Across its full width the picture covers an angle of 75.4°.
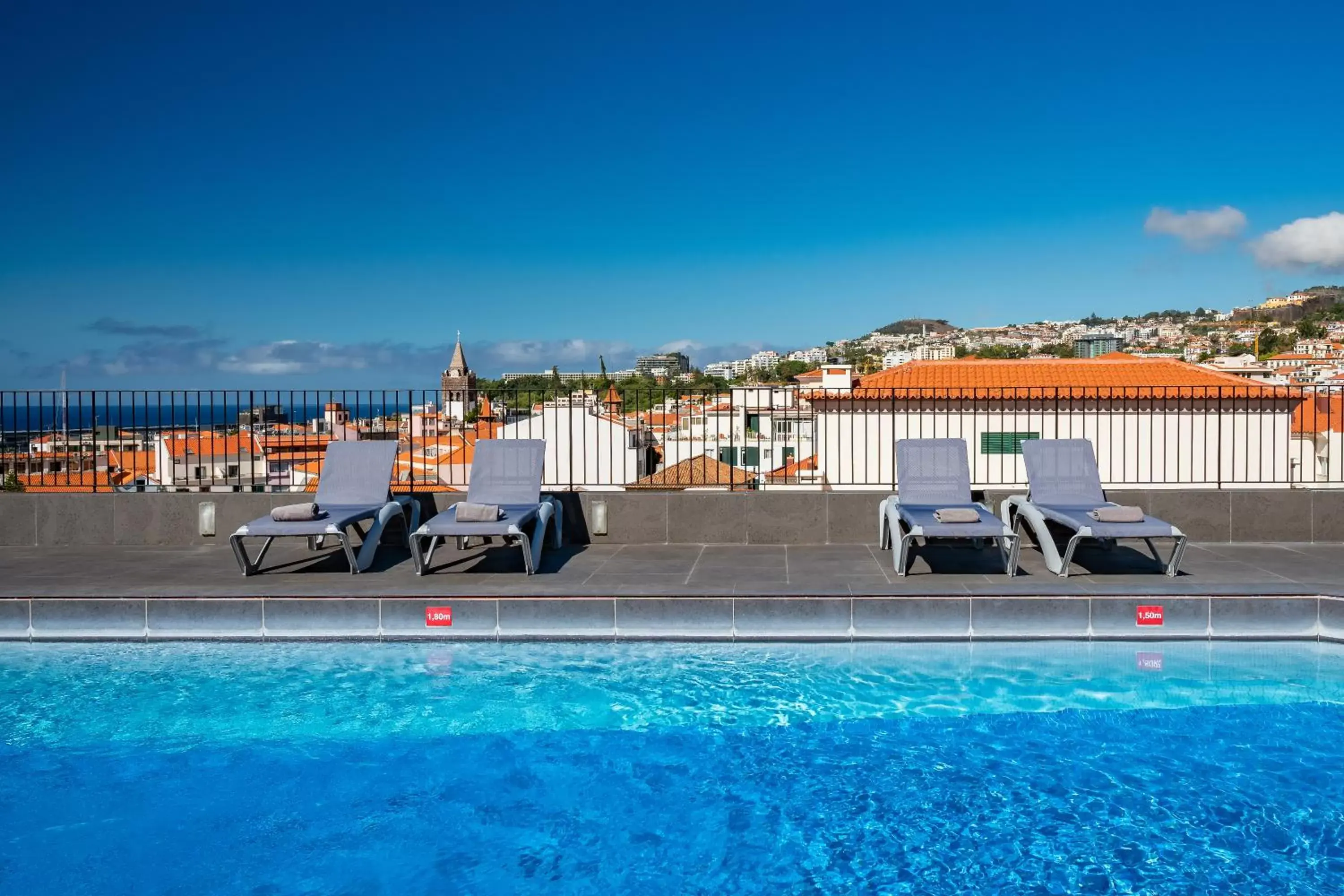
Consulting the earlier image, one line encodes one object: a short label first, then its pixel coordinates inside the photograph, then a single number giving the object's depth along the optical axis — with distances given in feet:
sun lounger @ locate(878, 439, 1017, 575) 24.48
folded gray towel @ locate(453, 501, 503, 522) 23.65
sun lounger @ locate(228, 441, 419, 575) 24.29
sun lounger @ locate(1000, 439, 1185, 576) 24.54
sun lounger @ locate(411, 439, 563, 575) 26.12
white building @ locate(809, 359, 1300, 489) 75.92
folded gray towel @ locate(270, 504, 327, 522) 23.59
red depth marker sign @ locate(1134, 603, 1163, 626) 20.16
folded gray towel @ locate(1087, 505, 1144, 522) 22.71
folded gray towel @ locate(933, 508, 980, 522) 22.62
